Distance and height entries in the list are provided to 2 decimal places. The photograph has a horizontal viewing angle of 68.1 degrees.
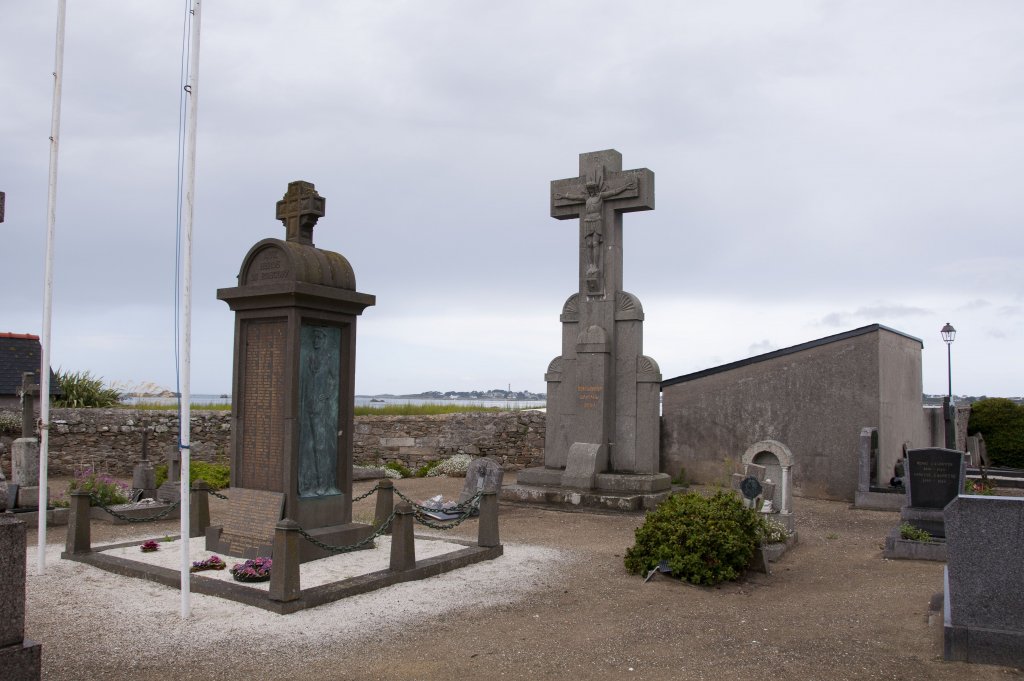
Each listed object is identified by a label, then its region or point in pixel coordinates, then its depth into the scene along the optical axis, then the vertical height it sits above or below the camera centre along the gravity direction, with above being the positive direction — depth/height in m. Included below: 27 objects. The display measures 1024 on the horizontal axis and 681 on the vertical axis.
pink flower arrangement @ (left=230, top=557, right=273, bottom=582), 7.15 -1.72
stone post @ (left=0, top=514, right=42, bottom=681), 4.14 -1.21
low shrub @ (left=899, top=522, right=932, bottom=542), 9.12 -1.69
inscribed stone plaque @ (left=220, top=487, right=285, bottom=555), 8.03 -1.39
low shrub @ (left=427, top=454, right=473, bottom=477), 17.78 -1.82
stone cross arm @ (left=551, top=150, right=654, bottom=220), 14.29 +3.94
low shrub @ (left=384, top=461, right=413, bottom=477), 18.30 -1.91
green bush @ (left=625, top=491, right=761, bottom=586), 7.66 -1.52
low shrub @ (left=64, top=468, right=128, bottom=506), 11.95 -1.62
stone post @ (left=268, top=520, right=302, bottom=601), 6.44 -1.49
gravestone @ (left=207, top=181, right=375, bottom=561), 8.12 +0.10
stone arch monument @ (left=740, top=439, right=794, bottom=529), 10.88 -1.07
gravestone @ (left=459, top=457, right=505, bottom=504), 12.58 -1.42
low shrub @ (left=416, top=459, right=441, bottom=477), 18.09 -1.88
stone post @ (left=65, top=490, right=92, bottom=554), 8.36 -1.51
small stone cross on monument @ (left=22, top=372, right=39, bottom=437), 13.05 -0.34
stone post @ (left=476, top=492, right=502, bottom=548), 8.91 -1.55
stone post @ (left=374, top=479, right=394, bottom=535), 9.79 -1.49
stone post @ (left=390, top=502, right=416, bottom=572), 7.62 -1.51
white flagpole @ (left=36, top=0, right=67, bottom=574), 7.93 +1.15
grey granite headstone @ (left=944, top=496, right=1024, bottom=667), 5.29 -1.31
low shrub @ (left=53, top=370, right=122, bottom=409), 19.70 -0.13
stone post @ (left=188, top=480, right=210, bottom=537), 9.41 -1.51
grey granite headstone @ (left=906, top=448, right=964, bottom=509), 9.93 -1.09
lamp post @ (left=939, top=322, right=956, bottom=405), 23.66 +1.88
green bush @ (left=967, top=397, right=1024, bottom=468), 21.53 -0.94
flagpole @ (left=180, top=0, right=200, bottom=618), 6.57 +1.39
